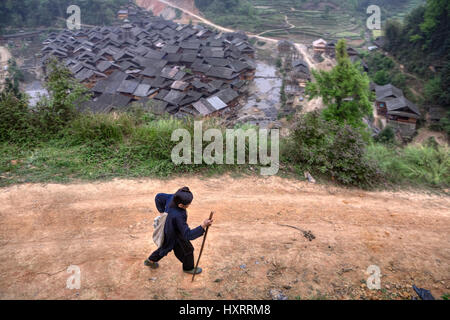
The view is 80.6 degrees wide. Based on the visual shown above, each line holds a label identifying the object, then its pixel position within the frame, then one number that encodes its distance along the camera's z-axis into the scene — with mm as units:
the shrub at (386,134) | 17997
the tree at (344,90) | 13367
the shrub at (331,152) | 6273
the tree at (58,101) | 6711
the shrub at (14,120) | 6348
